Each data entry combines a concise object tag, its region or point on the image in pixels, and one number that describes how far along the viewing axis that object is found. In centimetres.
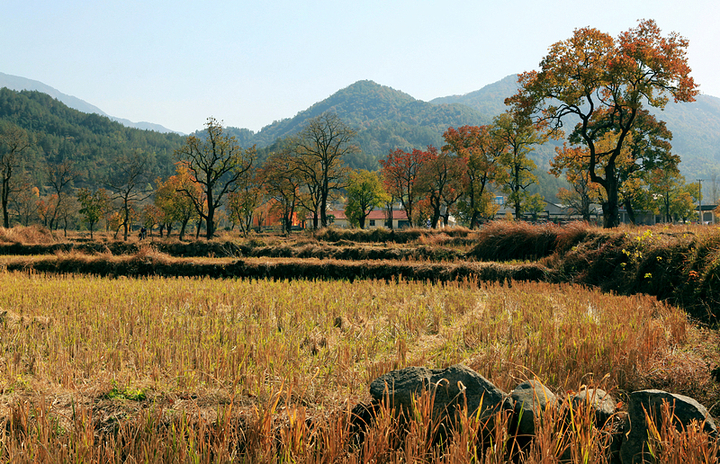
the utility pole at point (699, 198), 7444
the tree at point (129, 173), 5092
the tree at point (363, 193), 6353
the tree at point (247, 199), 5493
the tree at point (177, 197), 5278
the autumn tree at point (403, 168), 5650
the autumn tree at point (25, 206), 6316
